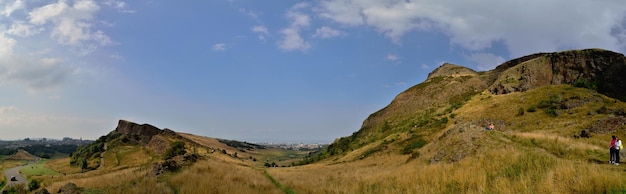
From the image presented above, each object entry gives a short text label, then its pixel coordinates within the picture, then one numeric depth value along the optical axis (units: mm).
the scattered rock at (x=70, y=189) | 15149
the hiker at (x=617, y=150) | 17797
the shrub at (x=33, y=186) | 50069
